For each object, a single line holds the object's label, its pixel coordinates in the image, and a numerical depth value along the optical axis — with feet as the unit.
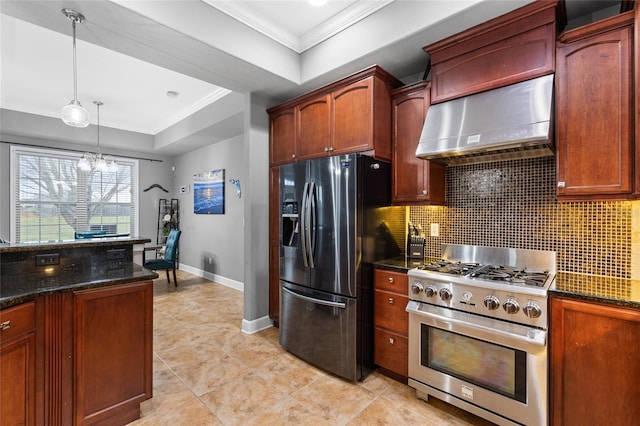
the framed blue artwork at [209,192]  18.24
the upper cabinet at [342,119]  8.26
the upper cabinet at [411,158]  8.10
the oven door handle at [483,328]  5.45
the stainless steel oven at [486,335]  5.54
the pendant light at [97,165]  14.87
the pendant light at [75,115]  7.40
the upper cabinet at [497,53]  6.14
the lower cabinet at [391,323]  7.48
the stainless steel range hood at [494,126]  5.95
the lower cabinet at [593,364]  4.86
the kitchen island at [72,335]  4.84
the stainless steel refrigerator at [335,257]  7.70
